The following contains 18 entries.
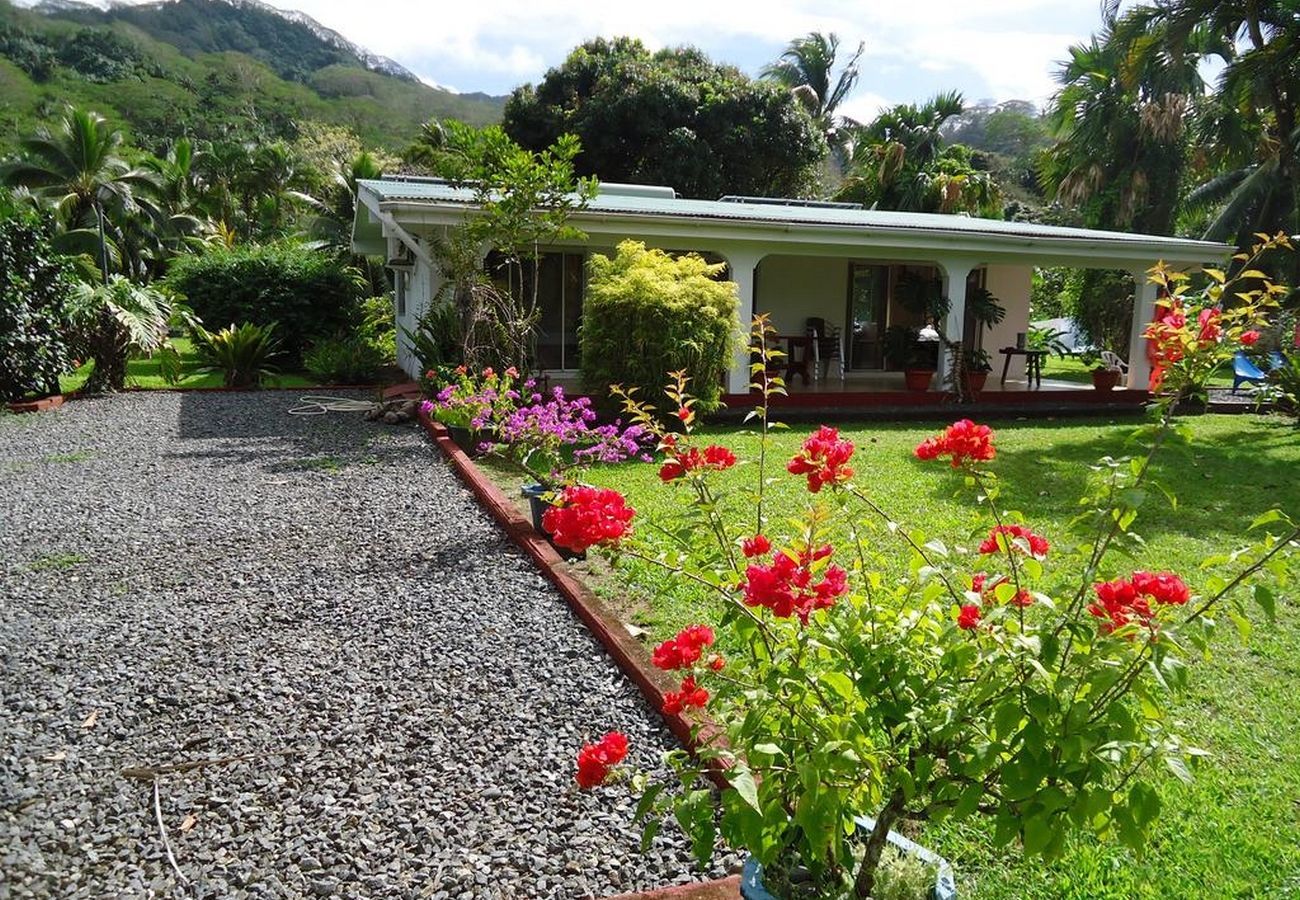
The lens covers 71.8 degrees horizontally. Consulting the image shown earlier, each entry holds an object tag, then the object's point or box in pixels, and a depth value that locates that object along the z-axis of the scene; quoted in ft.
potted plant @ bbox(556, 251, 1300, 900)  6.01
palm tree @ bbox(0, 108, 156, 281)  81.82
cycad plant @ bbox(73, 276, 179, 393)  44.57
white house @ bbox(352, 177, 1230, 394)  41.14
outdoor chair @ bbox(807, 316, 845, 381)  53.62
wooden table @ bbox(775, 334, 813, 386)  49.07
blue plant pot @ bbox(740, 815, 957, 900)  7.31
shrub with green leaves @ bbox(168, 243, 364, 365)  58.59
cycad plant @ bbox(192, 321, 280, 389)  50.02
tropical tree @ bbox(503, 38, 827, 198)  89.20
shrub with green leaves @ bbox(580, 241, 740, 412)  35.17
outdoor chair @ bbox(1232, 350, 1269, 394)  50.96
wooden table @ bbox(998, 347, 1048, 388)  50.23
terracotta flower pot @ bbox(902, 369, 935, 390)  47.06
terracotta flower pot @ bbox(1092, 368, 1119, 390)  48.26
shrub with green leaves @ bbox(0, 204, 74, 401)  39.96
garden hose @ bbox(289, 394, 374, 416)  41.98
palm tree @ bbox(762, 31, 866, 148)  117.91
